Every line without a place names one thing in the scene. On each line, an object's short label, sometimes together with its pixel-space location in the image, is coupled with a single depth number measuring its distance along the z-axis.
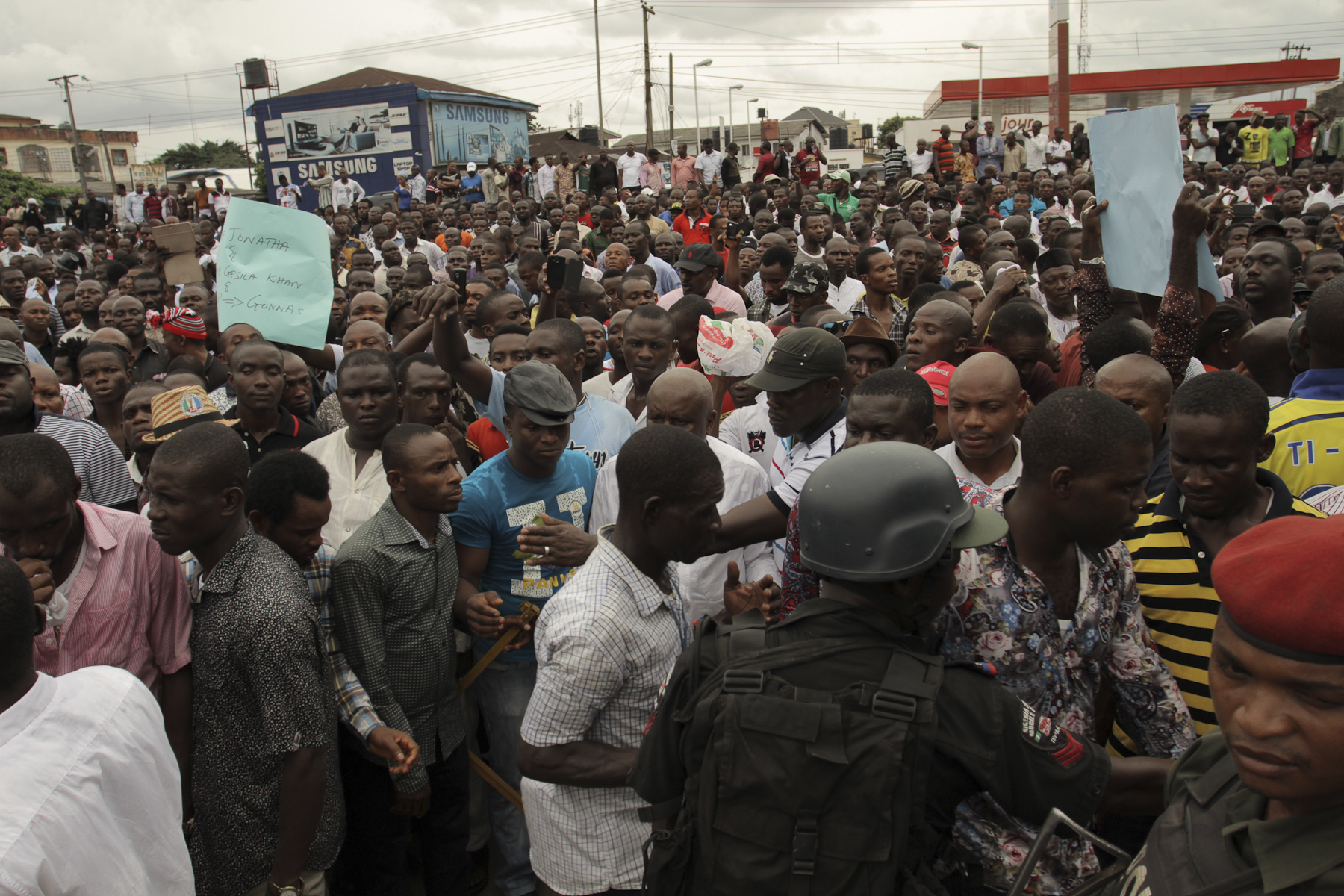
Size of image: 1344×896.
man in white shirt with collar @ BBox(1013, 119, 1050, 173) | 19.36
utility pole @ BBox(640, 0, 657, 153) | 33.12
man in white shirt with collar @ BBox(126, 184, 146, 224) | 22.77
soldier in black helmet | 1.58
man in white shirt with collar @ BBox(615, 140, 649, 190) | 19.84
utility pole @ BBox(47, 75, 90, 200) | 36.56
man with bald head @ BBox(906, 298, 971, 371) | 4.69
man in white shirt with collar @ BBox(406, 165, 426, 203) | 22.54
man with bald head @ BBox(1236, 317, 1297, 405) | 4.00
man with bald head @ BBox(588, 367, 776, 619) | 3.48
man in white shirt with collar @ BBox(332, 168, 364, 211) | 20.95
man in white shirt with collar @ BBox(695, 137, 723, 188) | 19.84
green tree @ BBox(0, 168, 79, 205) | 34.81
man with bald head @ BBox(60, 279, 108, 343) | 8.74
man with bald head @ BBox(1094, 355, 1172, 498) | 3.24
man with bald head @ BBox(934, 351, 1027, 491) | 3.21
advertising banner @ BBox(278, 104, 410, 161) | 31.58
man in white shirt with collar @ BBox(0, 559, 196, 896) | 1.56
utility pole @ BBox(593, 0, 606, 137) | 39.12
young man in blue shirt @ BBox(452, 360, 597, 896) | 3.28
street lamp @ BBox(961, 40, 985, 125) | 37.42
